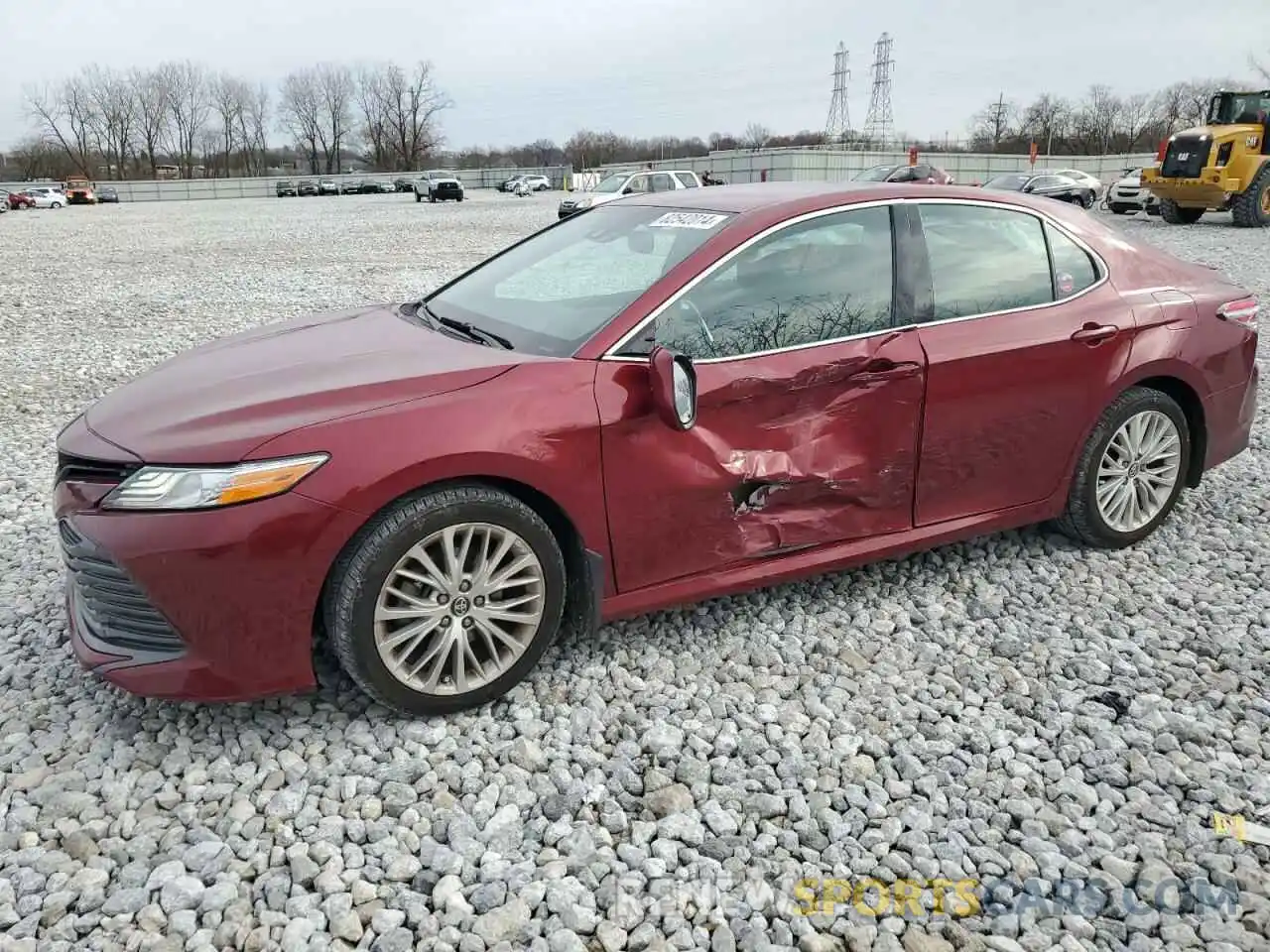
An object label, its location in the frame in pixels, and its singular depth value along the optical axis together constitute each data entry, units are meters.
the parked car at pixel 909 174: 24.27
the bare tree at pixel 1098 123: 74.69
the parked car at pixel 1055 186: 28.09
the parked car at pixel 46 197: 54.44
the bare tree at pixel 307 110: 105.62
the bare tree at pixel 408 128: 103.88
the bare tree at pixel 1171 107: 73.50
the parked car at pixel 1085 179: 30.35
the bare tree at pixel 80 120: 98.31
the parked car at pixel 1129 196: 26.02
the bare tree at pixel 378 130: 104.25
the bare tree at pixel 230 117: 104.56
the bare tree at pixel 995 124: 81.25
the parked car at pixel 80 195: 58.59
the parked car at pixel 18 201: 52.94
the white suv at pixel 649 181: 24.80
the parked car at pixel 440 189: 44.97
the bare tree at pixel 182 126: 102.89
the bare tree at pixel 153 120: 100.62
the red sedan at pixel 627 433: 2.78
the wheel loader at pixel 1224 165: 20.22
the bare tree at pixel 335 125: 105.50
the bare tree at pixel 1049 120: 76.81
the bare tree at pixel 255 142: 104.62
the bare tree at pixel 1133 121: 74.12
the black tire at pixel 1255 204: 20.59
